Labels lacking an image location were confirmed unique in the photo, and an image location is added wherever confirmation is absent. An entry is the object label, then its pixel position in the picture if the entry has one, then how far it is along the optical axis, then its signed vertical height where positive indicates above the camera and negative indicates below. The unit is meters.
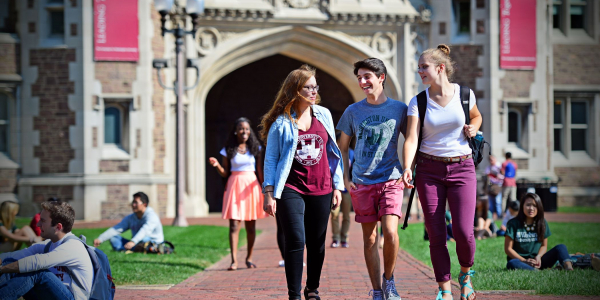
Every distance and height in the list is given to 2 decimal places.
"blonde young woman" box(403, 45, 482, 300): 10.61 -0.11
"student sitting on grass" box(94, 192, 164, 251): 19.23 -0.90
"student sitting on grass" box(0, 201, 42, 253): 18.28 -0.97
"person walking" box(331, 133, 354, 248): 22.10 -1.09
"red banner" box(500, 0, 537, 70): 38.62 +3.00
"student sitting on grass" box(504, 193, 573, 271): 15.36 -0.90
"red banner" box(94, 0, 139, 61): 35.37 +2.86
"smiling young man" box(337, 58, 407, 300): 10.85 -0.12
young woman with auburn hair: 10.34 -0.16
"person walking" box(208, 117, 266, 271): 16.66 -0.33
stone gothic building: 35.59 +1.81
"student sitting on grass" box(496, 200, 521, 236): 20.78 -0.77
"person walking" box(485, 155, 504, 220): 33.56 -0.63
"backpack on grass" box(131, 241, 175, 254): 20.37 -1.28
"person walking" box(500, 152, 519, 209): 36.25 -0.62
